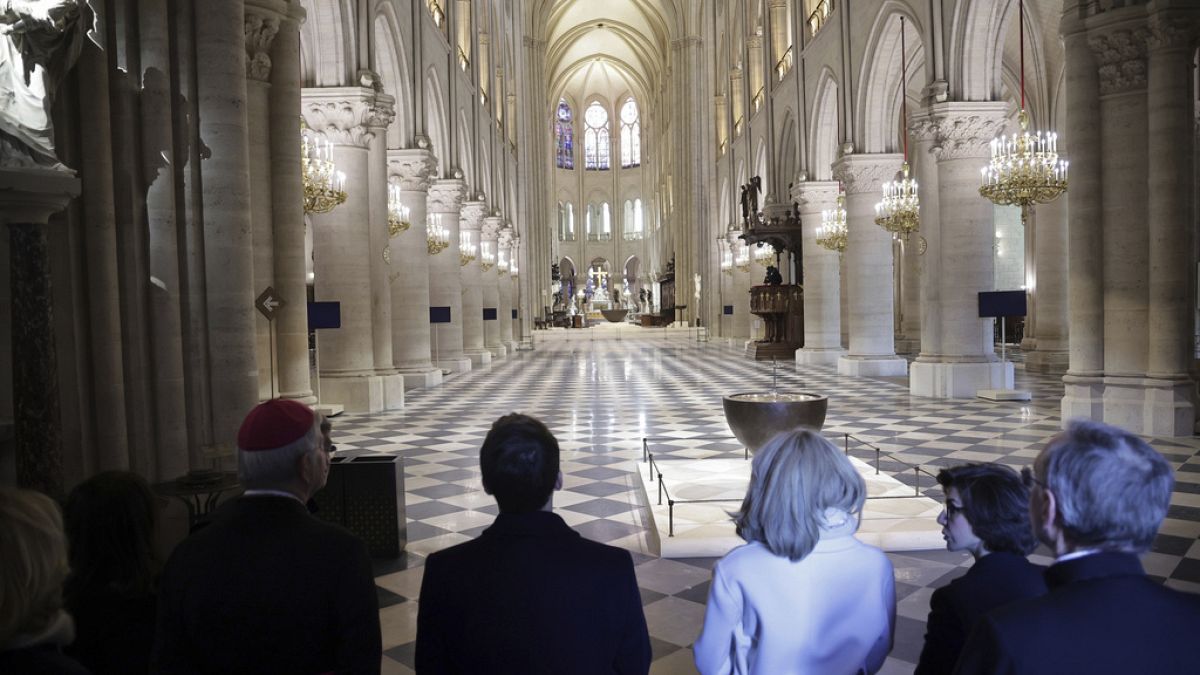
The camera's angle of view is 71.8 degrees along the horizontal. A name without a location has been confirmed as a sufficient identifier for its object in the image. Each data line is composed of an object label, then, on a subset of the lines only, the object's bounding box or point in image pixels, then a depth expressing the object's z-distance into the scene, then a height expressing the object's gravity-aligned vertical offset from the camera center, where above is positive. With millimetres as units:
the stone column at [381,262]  13664 +1029
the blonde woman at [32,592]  1506 -477
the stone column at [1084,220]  9891 +1032
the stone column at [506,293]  30547 +1060
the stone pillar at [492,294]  26995 +915
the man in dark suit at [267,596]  2025 -664
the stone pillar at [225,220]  6695 +881
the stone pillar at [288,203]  9195 +1386
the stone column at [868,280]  18031 +694
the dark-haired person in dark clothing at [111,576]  2141 -638
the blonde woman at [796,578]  2115 -693
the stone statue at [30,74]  4504 +1438
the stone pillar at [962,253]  13547 +929
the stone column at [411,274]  16469 +973
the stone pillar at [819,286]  21203 +687
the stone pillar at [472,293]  24031 +837
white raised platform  5539 -1487
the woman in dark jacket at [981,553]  2150 -671
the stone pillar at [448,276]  20172 +1130
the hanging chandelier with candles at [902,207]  15508 +1976
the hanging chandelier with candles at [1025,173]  11516 +1889
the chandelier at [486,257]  25553 +2040
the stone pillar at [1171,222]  9273 +928
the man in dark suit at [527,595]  1979 -662
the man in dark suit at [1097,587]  1380 -489
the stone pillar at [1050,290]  17547 +362
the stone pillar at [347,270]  13039 +873
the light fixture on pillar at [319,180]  11398 +2032
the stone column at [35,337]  4629 -24
